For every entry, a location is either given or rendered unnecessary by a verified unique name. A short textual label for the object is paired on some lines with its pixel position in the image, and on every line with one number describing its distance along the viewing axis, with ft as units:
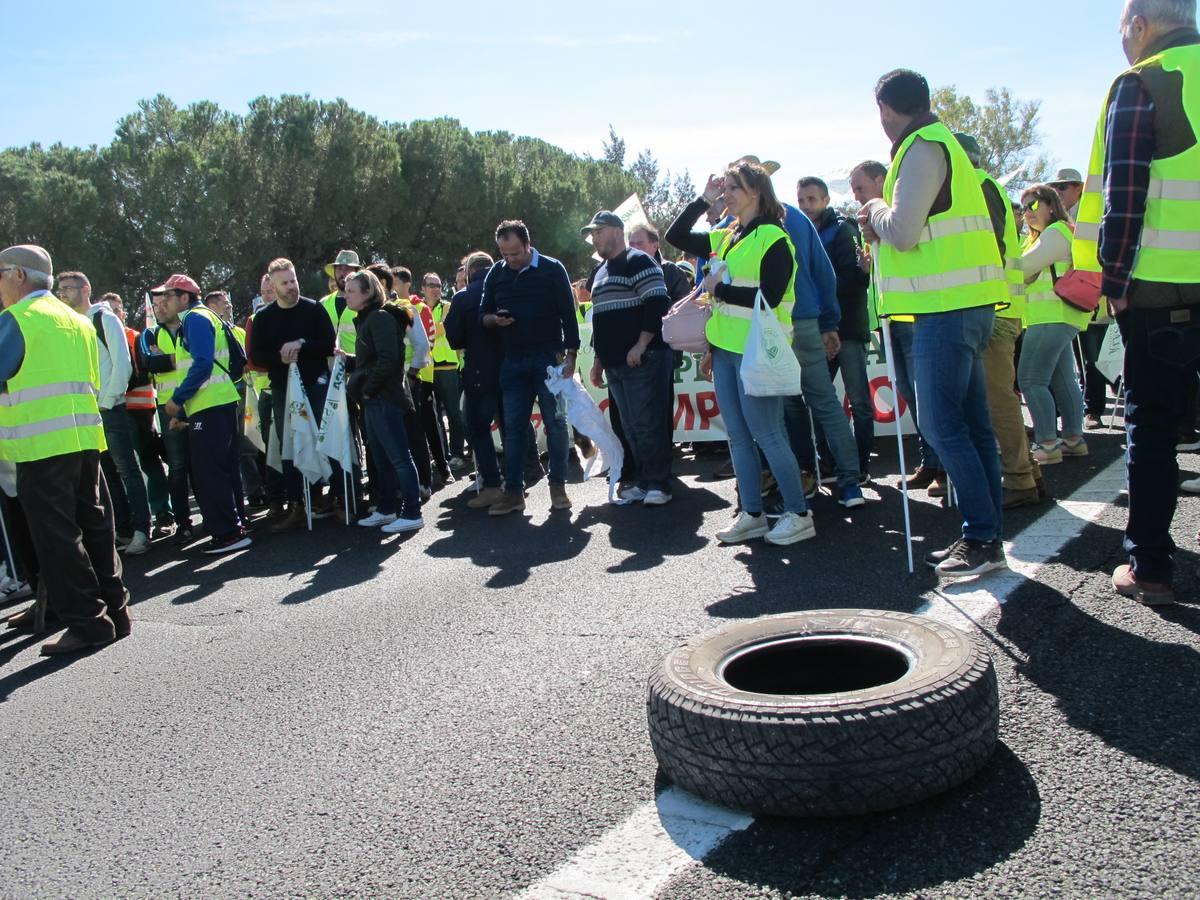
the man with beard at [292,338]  26.94
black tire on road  8.02
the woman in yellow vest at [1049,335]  22.54
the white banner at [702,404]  30.86
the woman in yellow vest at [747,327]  18.02
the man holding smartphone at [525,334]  25.77
